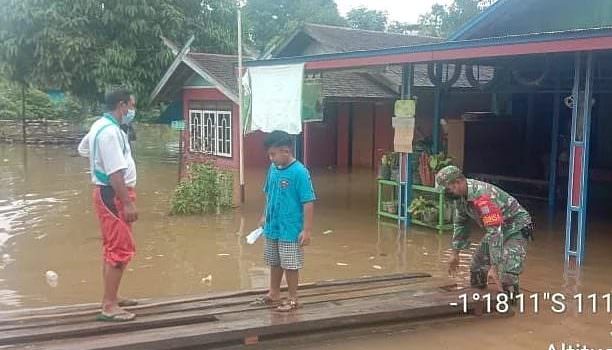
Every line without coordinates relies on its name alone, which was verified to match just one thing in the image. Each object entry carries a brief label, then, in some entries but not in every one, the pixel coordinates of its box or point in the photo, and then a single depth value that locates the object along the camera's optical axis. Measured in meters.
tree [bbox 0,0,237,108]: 21.64
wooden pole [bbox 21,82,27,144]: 28.86
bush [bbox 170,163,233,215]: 11.60
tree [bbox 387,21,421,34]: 45.00
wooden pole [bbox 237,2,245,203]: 12.52
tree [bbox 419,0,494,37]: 38.58
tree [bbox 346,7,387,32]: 44.56
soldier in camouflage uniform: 5.69
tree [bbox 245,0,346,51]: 40.00
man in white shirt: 4.79
